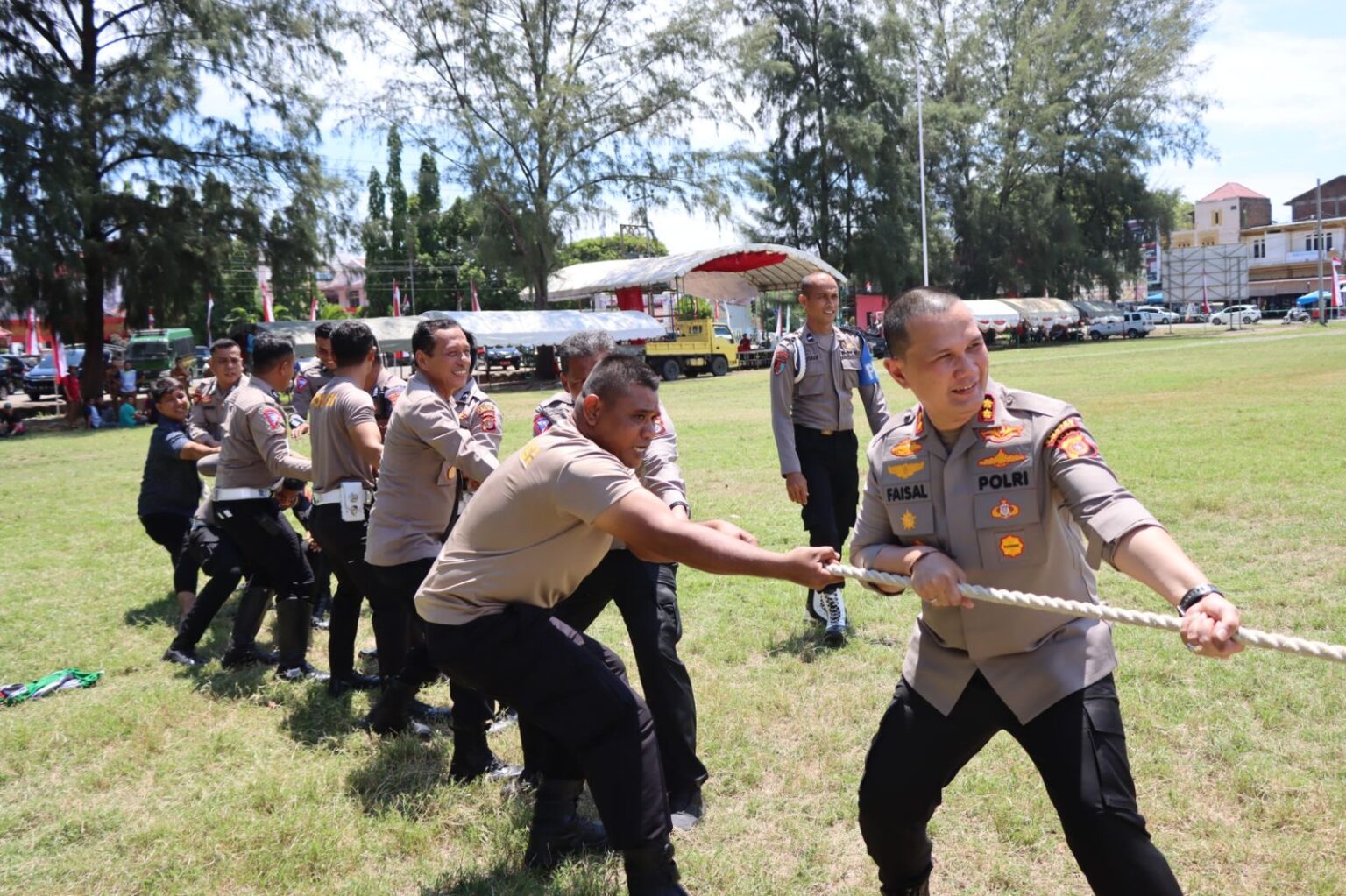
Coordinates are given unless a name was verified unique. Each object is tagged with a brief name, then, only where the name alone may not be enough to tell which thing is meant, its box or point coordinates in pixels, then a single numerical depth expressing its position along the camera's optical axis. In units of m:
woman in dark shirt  6.93
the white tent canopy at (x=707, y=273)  38.78
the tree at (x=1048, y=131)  52.28
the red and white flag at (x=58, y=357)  28.52
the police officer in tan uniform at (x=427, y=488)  4.41
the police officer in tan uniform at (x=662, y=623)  4.00
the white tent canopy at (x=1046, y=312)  50.47
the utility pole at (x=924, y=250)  46.41
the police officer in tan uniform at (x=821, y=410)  5.90
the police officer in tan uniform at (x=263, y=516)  5.82
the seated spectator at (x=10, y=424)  26.23
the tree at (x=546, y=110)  37.91
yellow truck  37.22
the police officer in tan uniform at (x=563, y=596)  2.93
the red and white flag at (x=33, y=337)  28.75
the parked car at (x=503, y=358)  45.62
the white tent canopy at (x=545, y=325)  35.41
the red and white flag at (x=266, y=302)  32.86
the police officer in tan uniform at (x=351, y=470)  4.93
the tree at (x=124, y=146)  26.30
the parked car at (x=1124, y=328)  52.56
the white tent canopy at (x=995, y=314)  48.00
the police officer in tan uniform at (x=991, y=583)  2.34
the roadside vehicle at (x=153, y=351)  35.91
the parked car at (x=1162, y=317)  65.75
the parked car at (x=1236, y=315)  62.25
